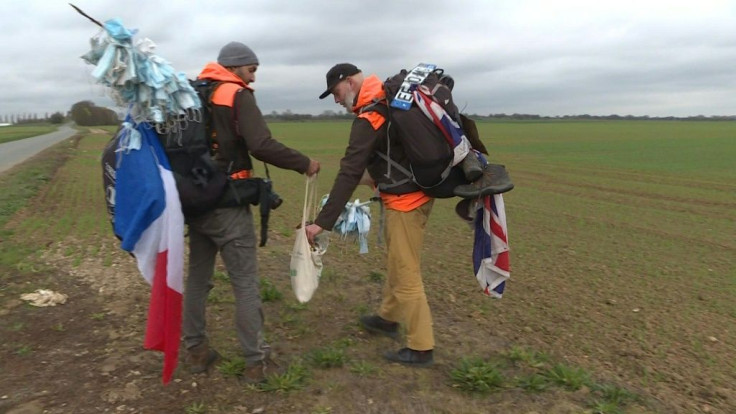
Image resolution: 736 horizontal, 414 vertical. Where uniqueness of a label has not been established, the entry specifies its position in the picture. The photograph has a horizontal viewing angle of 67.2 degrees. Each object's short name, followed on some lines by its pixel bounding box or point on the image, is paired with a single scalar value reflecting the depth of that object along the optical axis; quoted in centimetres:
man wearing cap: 373
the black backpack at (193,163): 329
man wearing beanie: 339
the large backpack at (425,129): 360
